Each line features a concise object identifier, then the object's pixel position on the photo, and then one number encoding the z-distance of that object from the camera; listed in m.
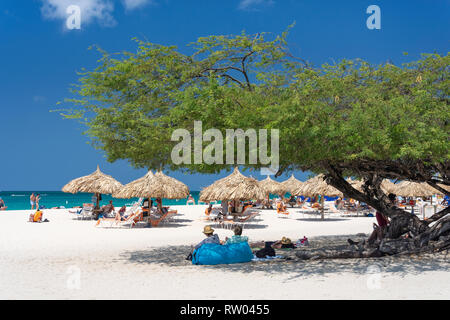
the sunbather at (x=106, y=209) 23.61
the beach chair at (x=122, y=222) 18.56
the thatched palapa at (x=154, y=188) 20.25
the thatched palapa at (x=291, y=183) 36.17
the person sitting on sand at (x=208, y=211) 23.19
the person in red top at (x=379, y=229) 10.71
